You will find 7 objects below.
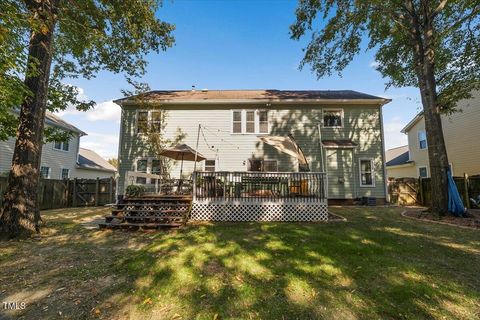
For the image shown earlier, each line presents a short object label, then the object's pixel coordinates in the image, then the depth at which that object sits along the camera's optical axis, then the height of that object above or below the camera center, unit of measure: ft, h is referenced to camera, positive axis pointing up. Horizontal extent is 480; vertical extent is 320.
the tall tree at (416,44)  30.63 +23.63
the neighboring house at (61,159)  48.73 +6.52
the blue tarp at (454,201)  27.81 -2.24
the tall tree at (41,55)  16.98 +12.73
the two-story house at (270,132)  43.14 +10.14
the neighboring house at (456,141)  50.24 +10.54
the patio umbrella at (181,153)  29.86 +4.26
